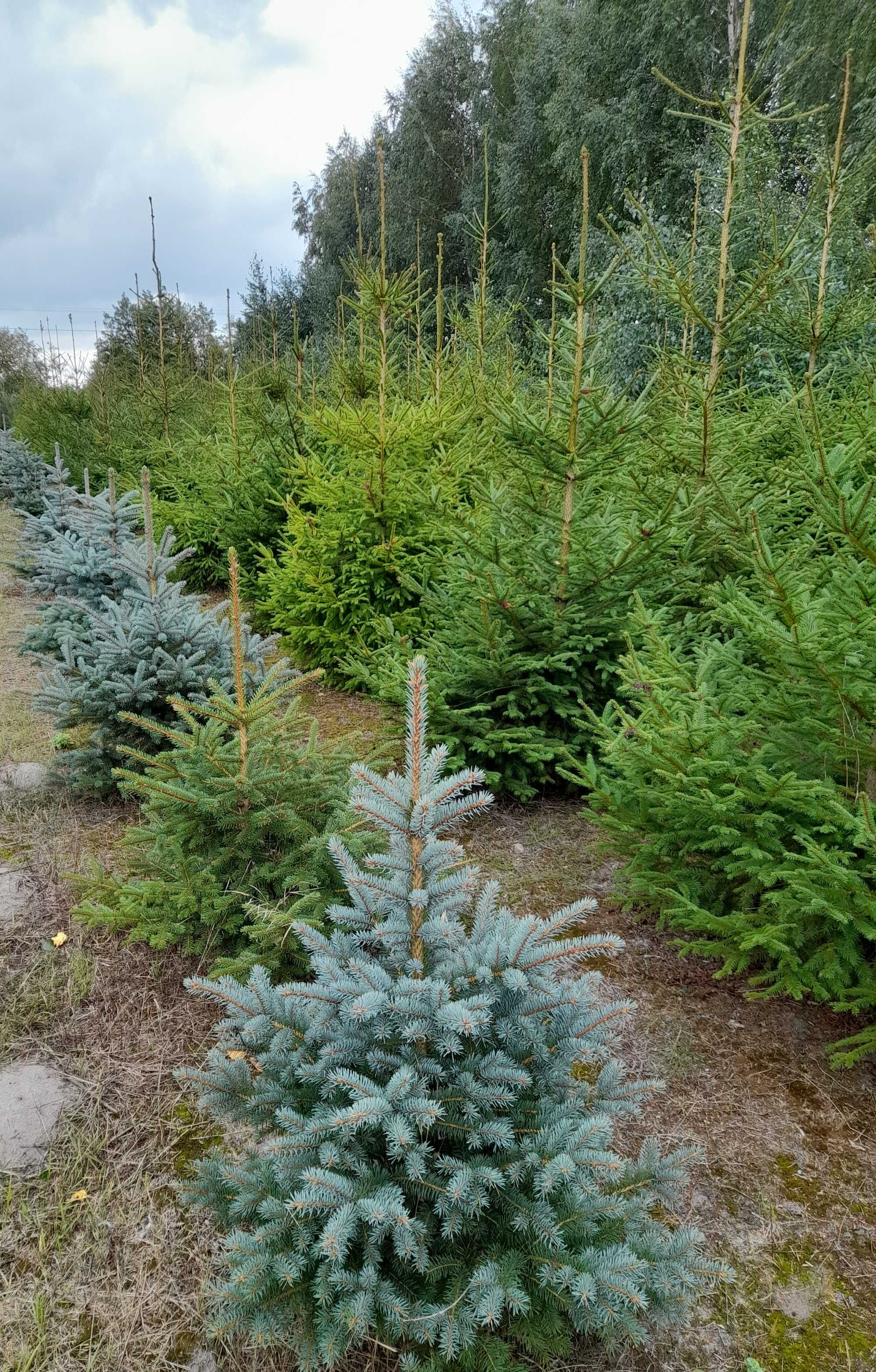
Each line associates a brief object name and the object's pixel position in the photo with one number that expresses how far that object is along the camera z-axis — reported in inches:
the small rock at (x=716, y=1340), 62.8
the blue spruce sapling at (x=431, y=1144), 51.9
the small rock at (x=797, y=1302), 65.4
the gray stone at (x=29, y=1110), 78.9
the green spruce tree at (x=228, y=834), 95.2
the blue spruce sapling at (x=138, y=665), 131.8
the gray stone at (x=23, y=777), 154.0
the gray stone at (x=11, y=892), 116.1
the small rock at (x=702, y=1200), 74.0
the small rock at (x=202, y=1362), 61.4
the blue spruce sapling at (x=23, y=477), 481.7
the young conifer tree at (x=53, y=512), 283.3
